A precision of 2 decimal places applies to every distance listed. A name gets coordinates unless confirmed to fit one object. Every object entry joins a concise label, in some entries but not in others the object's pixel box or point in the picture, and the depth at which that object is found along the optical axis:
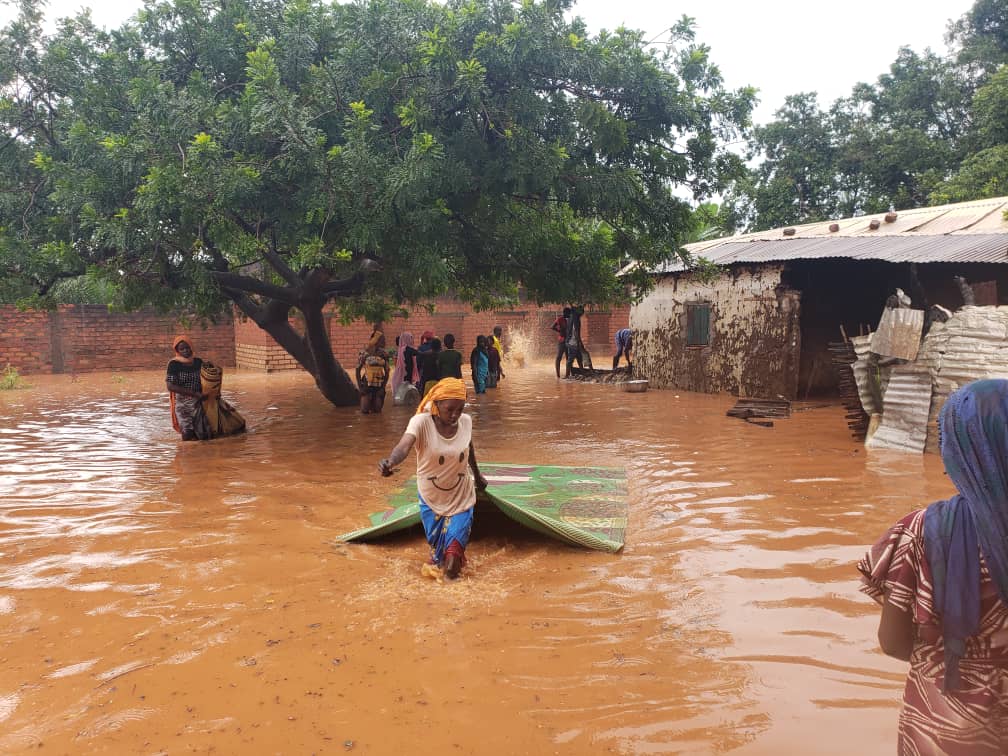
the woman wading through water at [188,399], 9.73
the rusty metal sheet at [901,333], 8.30
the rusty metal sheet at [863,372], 8.86
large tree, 8.31
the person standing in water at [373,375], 12.19
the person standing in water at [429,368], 11.45
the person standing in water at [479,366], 15.51
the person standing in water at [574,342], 18.61
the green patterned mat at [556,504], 5.14
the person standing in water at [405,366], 13.15
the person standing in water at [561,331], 18.55
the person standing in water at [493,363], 16.45
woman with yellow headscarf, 4.73
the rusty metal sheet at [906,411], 8.21
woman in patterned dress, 1.68
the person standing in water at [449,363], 10.75
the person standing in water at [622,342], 19.45
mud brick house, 11.92
